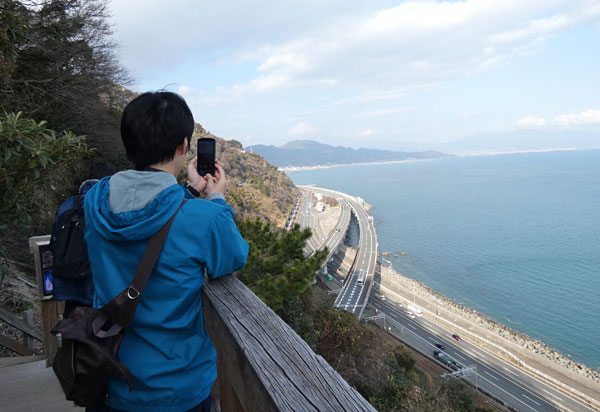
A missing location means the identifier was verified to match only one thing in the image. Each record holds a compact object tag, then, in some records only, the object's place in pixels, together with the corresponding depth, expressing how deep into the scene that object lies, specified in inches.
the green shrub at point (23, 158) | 77.6
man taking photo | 32.7
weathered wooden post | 89.7
